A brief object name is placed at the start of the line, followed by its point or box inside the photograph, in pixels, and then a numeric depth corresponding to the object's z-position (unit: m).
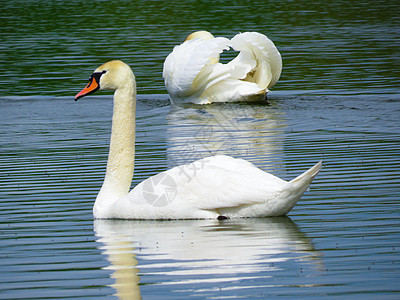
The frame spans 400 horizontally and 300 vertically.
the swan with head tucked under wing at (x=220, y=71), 29.95
